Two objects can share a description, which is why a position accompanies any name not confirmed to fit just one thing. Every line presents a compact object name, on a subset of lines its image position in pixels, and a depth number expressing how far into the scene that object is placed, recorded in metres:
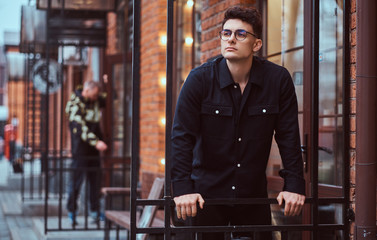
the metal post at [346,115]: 3.62
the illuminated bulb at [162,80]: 7.32
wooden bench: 5.11
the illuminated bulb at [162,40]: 7.29
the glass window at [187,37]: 6.35
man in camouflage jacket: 8.40
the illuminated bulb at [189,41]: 6.63
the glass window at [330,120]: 5.24
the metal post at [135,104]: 3.29
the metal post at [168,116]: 3.31
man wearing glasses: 3.17
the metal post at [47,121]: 7.22
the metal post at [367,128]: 3.46
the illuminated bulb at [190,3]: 6.46
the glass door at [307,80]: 4.39
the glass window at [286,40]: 4.67
